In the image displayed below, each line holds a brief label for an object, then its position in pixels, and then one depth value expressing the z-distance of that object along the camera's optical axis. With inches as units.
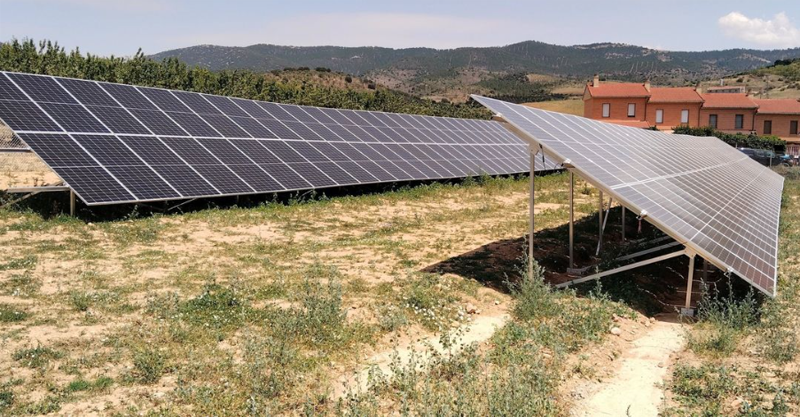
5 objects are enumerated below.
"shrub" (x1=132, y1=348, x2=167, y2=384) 276.7
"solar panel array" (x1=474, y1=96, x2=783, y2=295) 389.4
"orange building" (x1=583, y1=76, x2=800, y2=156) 2571.4
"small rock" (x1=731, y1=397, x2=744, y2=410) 262.9
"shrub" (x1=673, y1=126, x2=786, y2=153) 2221.9
